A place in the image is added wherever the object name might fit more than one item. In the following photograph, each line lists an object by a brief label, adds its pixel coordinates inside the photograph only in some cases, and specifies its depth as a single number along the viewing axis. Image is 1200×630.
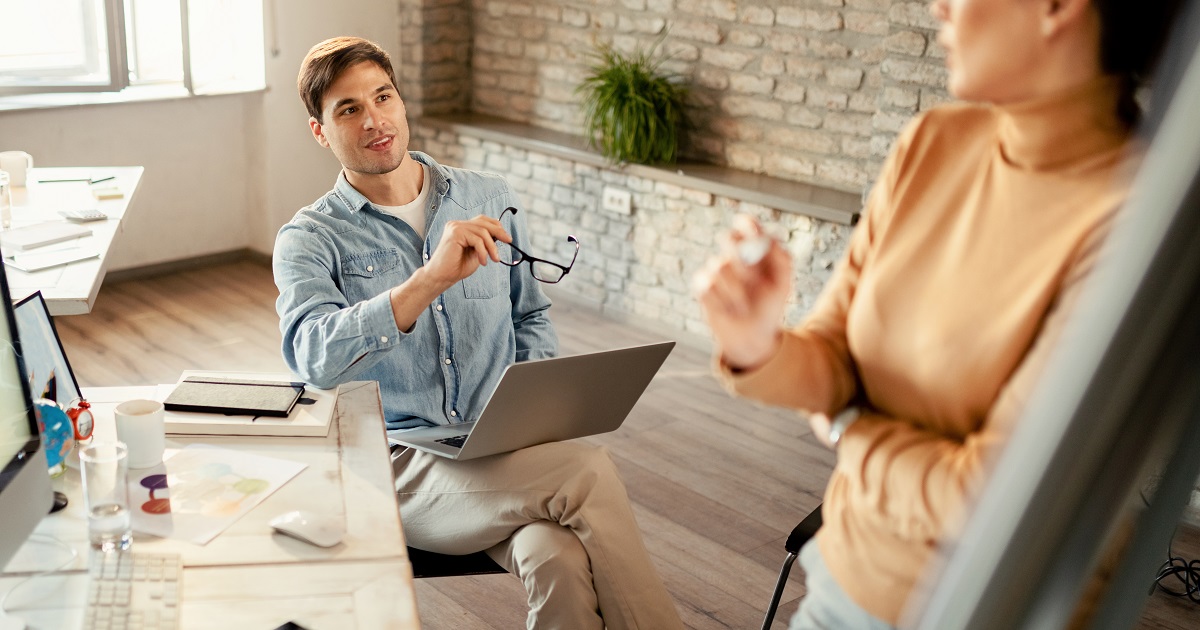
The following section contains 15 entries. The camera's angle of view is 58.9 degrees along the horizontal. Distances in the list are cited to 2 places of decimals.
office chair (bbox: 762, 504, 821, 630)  1.92
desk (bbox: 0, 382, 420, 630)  1.19
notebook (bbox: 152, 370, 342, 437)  1.61
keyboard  1.15
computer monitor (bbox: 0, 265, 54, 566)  1.12
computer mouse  1.33
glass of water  1.28
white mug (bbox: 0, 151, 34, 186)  3.21
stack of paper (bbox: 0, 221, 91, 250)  2.61
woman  0.64
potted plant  4.48
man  1.80
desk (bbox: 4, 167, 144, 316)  2.28
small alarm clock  1.55
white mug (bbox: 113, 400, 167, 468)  1.46
